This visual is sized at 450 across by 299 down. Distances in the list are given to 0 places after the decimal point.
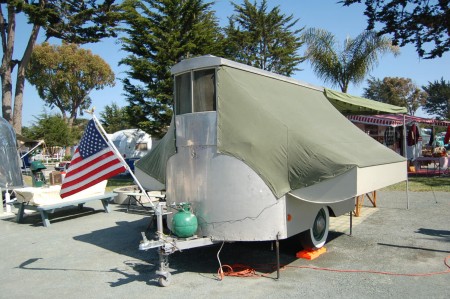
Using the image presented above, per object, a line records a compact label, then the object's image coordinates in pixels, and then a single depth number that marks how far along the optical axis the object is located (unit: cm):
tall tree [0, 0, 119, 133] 1717
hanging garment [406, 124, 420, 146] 2008
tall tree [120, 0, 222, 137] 1764
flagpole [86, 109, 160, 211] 566
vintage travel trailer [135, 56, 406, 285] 518
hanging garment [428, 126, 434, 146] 2315
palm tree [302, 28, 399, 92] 1995
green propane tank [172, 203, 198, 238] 536
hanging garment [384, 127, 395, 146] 2188
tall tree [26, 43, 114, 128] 4838
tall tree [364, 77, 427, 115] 5938
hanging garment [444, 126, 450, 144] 1820
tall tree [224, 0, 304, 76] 2394
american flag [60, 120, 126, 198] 573
